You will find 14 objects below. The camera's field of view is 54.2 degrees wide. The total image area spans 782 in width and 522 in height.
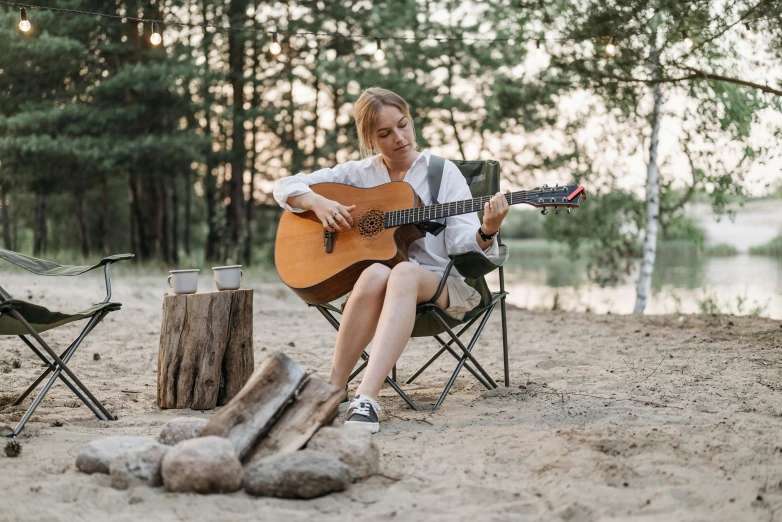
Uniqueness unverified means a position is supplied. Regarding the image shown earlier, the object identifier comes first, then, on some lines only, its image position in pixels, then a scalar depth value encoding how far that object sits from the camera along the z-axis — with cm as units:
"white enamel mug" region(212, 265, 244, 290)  313
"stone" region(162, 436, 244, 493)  188
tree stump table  301
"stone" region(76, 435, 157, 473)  203
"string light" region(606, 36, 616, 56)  516
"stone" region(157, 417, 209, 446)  221
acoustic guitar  285
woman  262
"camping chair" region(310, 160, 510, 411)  282
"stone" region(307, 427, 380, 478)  202
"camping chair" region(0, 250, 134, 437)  254
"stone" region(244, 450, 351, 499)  186
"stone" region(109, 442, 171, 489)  194
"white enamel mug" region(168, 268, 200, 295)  304
